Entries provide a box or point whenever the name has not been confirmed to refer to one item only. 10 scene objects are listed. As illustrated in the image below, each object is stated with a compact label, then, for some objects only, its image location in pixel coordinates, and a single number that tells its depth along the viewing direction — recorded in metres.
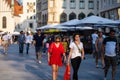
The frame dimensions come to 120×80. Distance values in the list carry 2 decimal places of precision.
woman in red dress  13.88
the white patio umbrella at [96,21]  30.98
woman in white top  13.89
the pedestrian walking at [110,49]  14.39
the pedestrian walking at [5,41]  33.09
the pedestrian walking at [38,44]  23.04
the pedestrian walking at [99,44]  19.31
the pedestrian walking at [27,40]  33.45
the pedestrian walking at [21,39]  33.40
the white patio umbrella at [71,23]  36.22
